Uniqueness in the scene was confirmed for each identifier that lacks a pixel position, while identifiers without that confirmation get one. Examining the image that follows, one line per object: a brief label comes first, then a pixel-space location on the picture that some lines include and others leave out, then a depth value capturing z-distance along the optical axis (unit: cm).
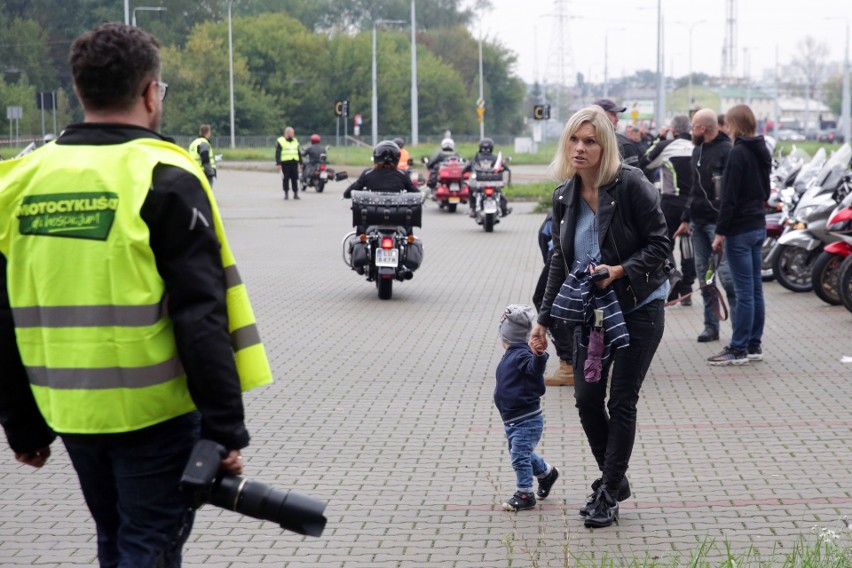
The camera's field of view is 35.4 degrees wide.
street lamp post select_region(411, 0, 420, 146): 6362
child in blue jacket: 618
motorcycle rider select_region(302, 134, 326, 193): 4006
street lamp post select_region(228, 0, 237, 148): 8000
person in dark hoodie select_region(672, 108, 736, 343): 1060
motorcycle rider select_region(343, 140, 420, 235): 1463
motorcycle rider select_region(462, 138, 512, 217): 2552
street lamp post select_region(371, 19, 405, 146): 6598
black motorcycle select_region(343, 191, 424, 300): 1459
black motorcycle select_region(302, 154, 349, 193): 4012
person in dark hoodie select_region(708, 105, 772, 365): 988
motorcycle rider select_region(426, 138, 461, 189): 2978
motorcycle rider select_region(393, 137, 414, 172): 2884
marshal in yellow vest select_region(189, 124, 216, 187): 2866
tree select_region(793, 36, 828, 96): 13800
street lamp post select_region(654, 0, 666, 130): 5553
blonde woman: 587
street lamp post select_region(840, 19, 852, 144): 6308
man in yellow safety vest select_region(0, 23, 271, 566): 330
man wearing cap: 943
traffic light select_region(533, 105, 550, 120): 5056
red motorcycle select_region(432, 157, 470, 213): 2983
